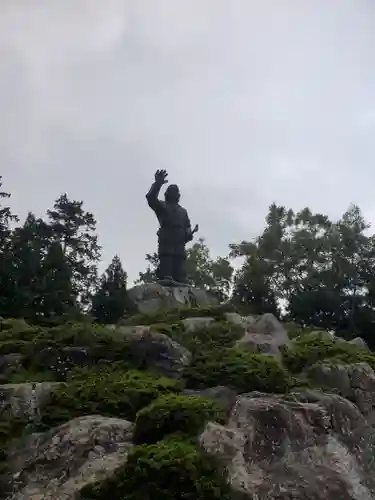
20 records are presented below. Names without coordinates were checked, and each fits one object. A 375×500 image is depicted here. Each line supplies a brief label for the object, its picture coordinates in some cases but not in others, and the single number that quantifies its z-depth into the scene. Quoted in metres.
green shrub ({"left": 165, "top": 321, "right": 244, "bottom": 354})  10.89
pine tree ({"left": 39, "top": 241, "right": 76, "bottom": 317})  24.81
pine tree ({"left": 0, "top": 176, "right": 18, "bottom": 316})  23.42
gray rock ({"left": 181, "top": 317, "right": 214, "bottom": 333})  11.99
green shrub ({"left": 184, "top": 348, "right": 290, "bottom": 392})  9.23
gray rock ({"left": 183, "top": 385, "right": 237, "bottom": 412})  8.64
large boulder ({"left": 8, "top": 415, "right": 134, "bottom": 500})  7.31
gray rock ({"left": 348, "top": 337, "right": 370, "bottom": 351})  13.10
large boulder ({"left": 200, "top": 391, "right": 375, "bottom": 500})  7.49
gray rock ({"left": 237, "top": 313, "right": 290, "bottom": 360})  11.46
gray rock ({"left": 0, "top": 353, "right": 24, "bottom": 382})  10.16
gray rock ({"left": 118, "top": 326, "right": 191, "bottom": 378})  10.09
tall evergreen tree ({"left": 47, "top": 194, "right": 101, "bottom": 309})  30.86
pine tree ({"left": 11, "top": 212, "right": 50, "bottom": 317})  23.70
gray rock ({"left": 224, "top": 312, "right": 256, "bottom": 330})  12.81
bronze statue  16.91
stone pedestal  15.61
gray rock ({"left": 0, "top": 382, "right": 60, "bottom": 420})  8.67
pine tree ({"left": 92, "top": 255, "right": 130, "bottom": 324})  18.60
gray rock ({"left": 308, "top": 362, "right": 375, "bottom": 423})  9.88
